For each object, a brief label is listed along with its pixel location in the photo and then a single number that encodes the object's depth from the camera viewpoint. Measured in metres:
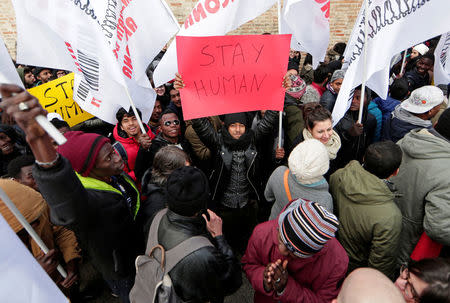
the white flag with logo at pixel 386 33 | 2.05
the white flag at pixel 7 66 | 1.79
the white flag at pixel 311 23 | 2.70
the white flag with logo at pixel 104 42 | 2.07
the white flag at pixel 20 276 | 0.92
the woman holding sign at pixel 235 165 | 2.55
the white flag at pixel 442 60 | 2.84
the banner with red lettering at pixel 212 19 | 2.25
